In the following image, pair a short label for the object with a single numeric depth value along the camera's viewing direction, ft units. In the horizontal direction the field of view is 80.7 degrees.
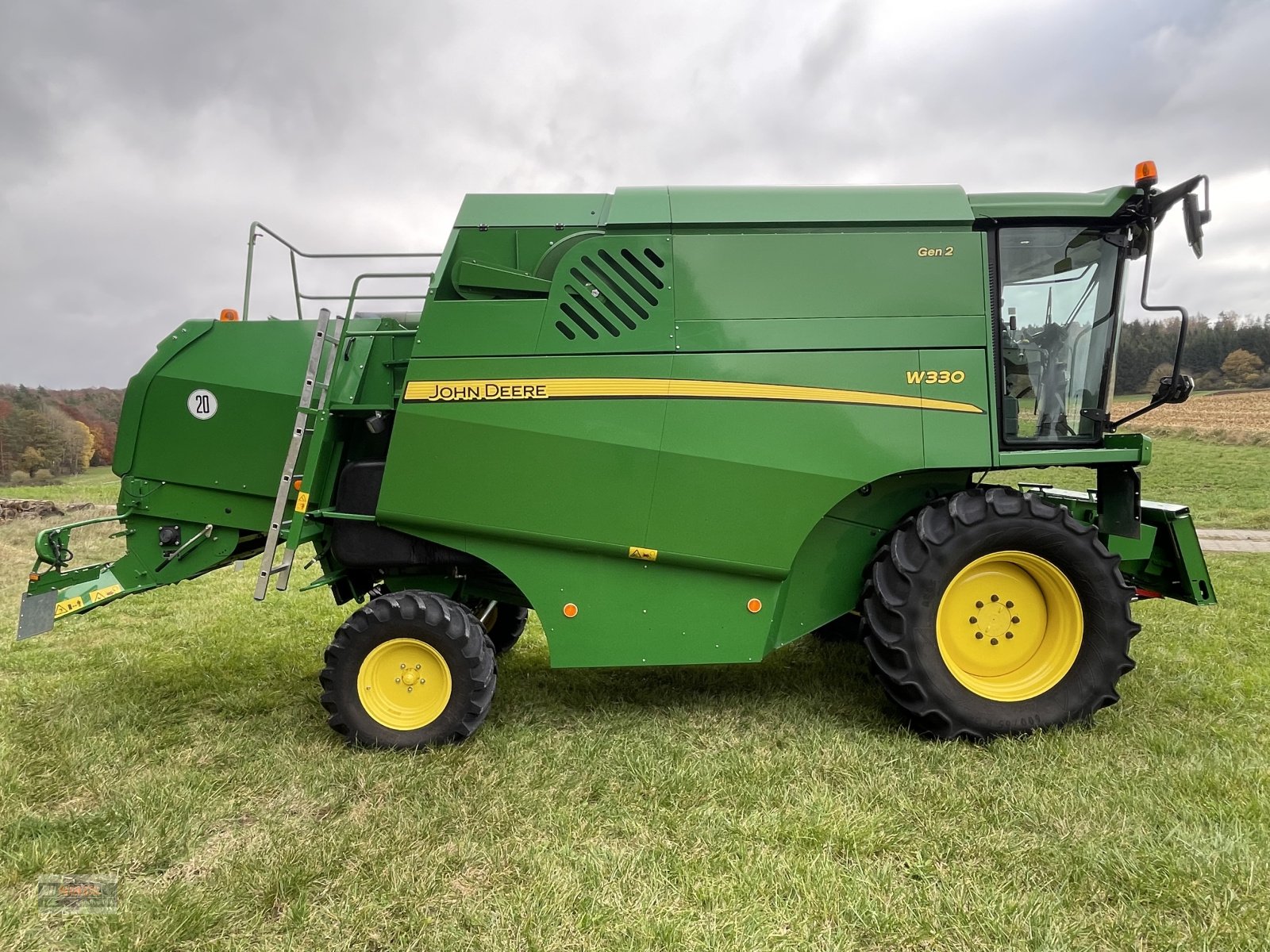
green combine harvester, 11.98
